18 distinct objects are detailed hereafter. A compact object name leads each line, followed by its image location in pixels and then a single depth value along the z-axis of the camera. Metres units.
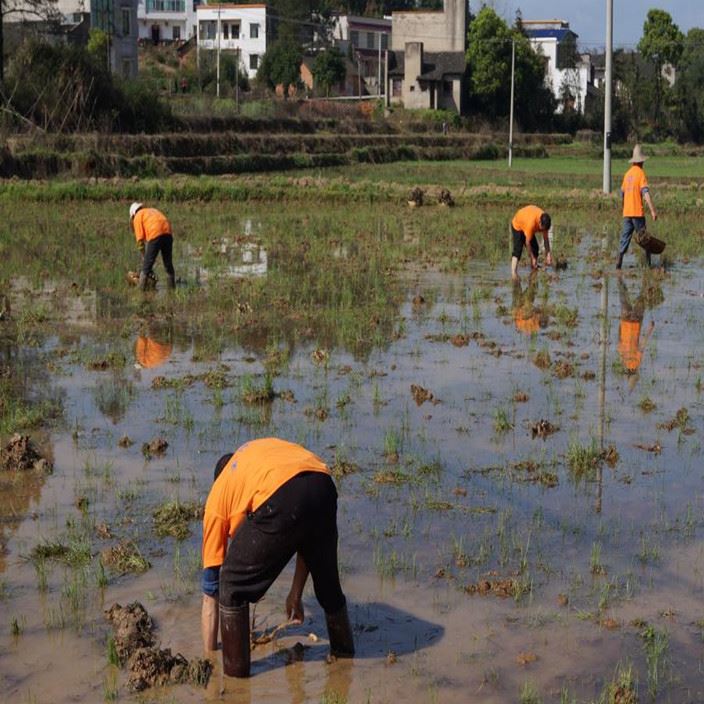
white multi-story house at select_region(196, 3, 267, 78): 73.50
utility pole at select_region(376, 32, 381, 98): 68.21
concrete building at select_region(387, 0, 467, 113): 60.09
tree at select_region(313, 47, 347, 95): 64.62
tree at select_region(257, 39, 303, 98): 64.25
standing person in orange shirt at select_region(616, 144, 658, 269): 14.92
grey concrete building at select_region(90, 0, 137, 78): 58.12
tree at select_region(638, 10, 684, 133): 64.12
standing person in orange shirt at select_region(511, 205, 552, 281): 13.99
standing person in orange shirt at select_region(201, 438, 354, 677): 4.31
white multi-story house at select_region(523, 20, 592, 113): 67.62
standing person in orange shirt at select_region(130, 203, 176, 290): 13.05
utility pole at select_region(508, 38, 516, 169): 40.67
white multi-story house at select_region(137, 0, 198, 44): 80.69
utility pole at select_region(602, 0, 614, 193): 23.72
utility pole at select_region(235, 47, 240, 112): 45.52
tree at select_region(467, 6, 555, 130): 58.97
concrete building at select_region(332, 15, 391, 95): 73.25
